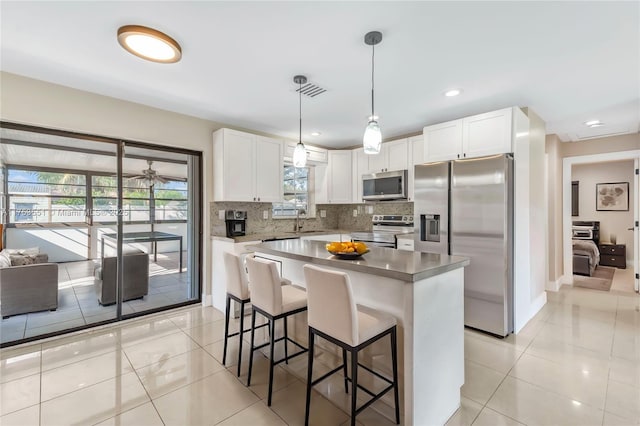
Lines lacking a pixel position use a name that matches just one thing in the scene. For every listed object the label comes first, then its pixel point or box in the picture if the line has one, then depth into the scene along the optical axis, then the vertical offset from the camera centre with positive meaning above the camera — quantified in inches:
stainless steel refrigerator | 118.9 -6.7
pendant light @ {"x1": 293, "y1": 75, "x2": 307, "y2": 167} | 106.7 +22.9
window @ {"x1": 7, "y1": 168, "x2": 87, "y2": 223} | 113.0 +7.0
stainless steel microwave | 172.2 +17.3
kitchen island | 65.6 -25.8
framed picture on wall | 253.1 +15.2
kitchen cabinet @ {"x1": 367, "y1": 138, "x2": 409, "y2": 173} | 173.3 +34.9
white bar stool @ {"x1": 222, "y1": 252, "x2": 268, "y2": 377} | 96.3 -23.9
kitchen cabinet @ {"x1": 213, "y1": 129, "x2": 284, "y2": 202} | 150.5 +25.8
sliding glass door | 115.0 -7.6
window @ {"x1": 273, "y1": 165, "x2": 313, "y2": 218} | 198.7 +14.2
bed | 218.5 -26.7
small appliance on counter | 161.5 -5.1
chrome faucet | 202.0 -7.6
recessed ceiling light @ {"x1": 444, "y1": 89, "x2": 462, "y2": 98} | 116.3 +49.6
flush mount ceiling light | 77.9 +48.8
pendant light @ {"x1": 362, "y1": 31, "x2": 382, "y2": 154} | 87.5 +23.3
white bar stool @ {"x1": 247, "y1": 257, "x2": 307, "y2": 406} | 80.0 -25.0
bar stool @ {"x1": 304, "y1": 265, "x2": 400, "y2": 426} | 62.7 -25.2
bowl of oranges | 83.3 -10.7
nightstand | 242.5 -35.7
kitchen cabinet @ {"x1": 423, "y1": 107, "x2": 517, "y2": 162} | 122.3 +35.1
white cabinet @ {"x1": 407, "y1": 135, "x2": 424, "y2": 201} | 164.3 +33.5
